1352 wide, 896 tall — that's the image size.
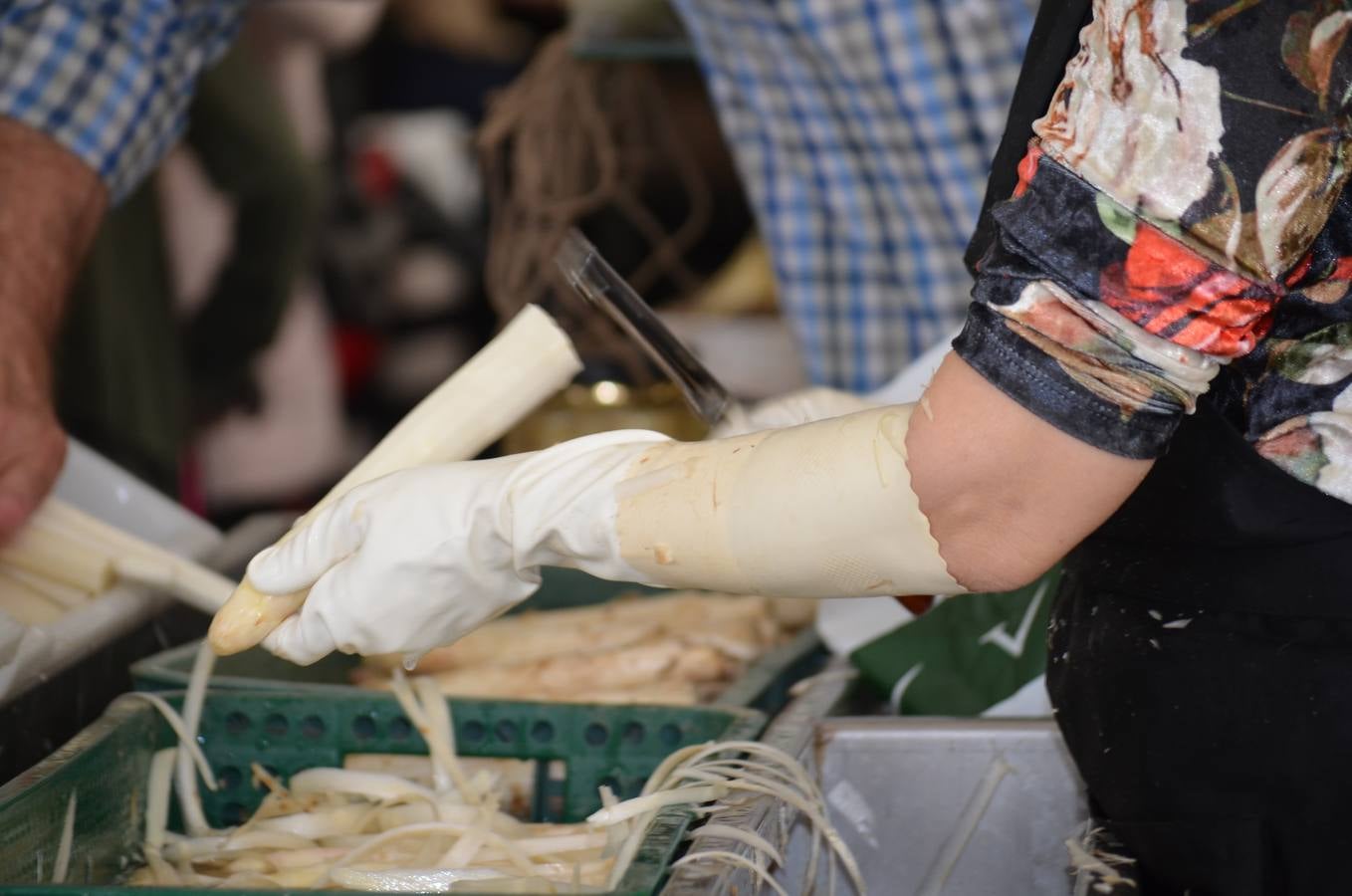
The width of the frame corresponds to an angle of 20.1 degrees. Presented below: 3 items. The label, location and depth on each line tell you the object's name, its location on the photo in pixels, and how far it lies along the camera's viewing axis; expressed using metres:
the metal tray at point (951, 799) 2.21
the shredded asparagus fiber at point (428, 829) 2.04
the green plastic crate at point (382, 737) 2.20
